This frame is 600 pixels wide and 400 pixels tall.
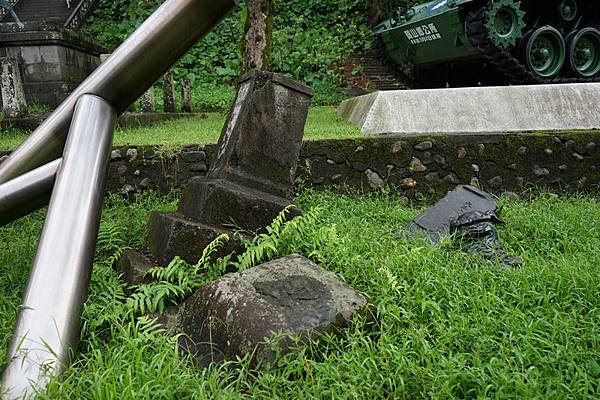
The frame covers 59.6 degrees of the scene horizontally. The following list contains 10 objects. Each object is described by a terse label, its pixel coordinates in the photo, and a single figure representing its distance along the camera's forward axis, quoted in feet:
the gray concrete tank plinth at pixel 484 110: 16.80
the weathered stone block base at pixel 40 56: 23.75
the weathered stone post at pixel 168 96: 27.04
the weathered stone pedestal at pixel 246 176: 8.46
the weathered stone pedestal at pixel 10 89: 20.56
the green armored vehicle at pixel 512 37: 21.72
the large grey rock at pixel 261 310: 6.43
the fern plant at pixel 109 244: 9.21
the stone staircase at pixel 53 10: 52.54
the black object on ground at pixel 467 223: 10.12
